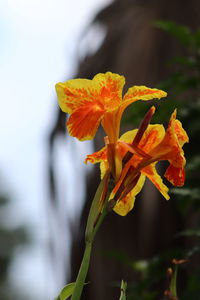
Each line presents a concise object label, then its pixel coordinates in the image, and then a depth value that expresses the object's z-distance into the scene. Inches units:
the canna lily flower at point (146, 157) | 52.3
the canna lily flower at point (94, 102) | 53.1
